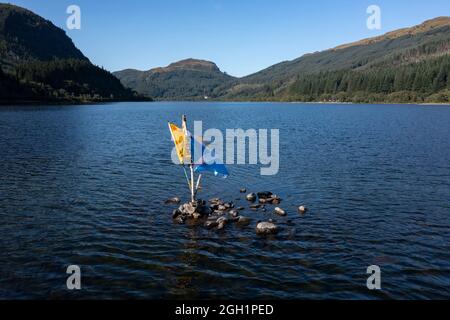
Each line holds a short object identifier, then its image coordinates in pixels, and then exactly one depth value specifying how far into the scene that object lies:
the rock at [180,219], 31.86
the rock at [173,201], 37.34
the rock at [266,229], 29.36
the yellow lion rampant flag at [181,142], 33.75
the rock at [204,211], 33.56
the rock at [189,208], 33.31
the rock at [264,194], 38.83
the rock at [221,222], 30.60
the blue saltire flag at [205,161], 33.62
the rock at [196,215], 32.97
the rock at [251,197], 38.38
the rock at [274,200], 37.59
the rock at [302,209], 34.47
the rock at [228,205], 35.48
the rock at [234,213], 33.02
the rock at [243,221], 31.55
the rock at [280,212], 33.78
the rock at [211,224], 30.80
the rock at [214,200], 37.19
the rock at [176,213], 32.97
